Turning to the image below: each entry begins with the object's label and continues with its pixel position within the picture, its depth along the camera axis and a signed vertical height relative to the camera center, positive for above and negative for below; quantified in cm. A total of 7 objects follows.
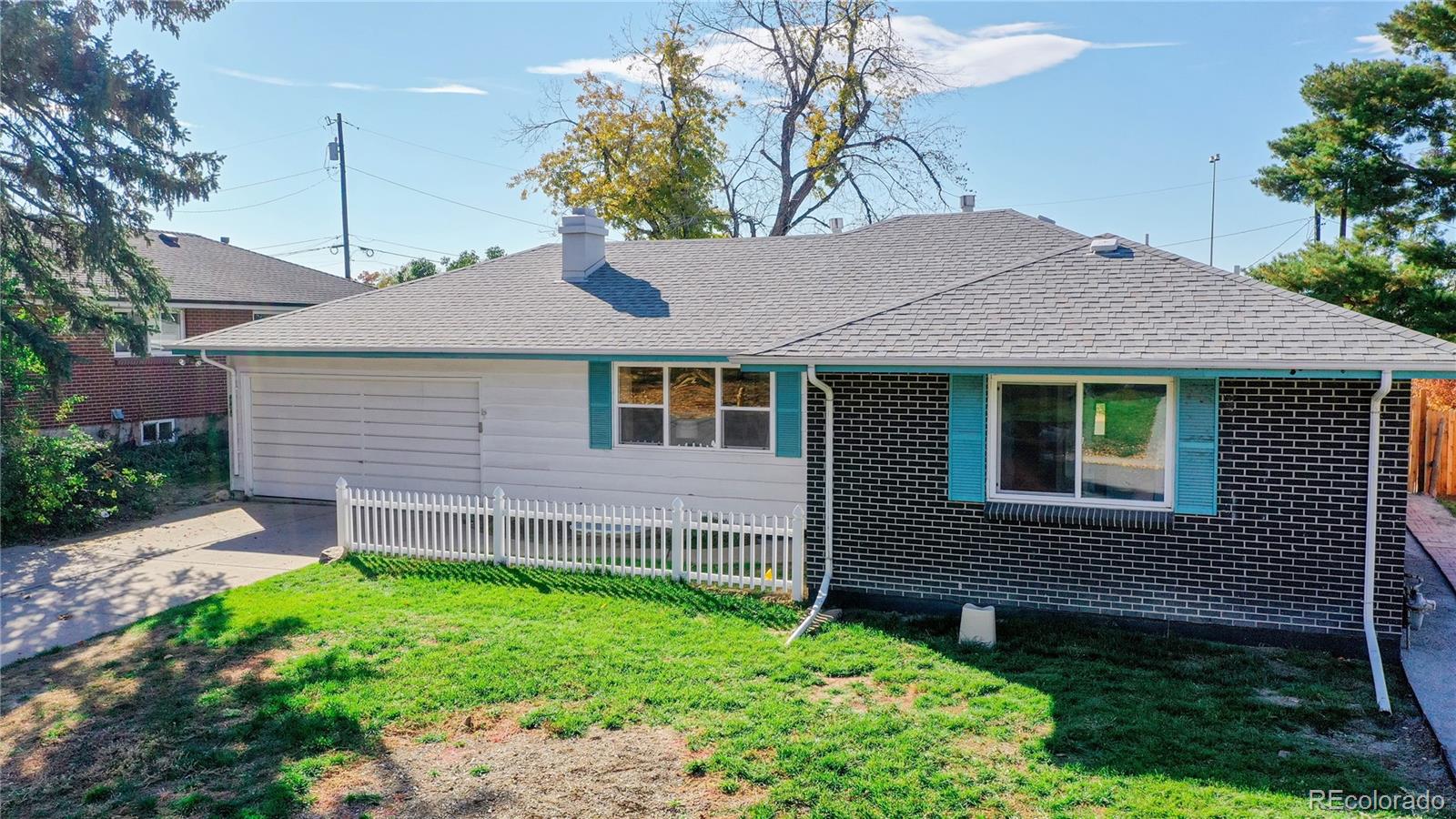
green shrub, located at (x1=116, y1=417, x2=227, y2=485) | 1780 -173
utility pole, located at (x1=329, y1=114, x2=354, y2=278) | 3566 +746
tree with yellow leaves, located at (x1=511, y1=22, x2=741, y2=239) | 2984 +694
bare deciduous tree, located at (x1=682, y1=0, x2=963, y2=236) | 3047 +896
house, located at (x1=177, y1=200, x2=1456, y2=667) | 805 -56
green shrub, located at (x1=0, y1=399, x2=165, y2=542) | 1288 -164
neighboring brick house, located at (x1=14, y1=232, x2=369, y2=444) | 1883 +20
